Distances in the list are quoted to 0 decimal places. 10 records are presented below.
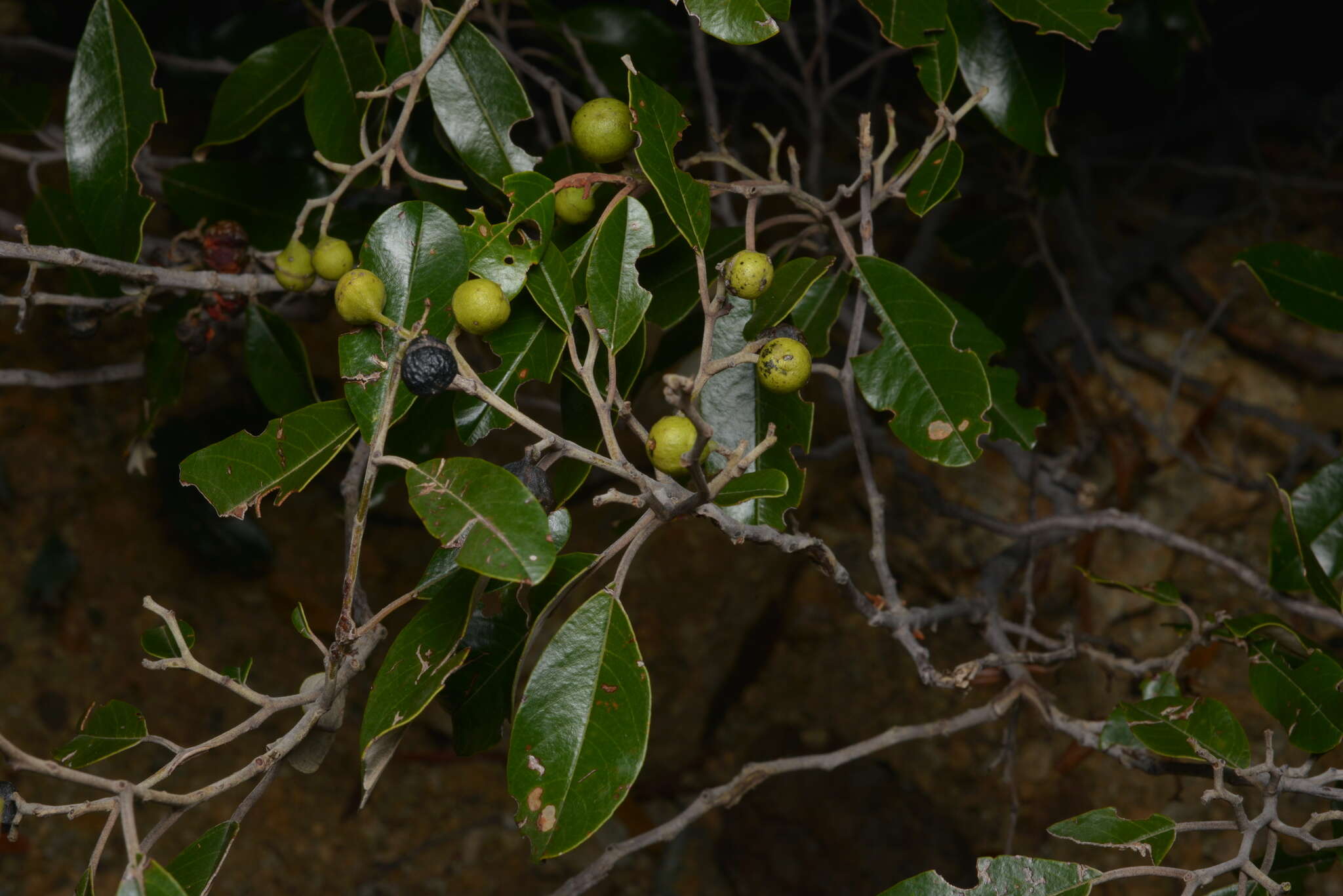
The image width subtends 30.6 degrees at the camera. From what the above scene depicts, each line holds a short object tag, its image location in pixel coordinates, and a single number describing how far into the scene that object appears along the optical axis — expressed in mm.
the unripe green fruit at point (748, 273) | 599
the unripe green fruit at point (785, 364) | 602
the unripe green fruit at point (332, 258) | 659
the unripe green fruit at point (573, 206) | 622
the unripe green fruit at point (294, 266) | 670
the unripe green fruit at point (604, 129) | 617
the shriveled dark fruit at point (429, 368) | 580
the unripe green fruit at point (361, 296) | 592
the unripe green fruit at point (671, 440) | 577
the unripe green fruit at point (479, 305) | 591
